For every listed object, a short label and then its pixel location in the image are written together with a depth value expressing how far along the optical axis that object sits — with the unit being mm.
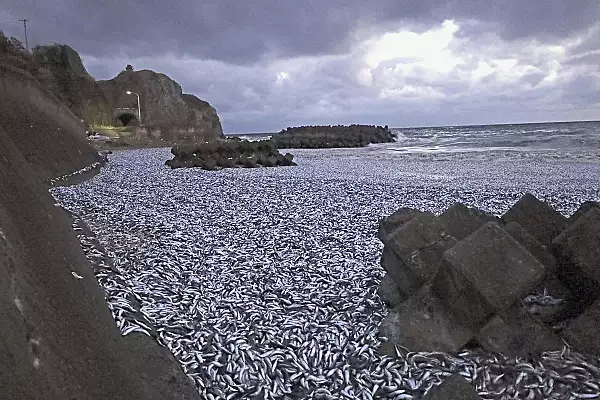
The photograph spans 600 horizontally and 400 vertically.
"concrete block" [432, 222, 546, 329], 3248
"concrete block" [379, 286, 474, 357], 3385
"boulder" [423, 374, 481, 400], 2500
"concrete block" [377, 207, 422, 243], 4660
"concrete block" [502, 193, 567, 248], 4086
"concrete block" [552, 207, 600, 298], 3369
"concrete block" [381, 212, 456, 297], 3818
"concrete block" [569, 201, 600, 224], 3649
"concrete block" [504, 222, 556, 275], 3635
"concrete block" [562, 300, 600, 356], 3318
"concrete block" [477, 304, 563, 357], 3344
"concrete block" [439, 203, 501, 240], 4211
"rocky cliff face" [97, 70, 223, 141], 69806
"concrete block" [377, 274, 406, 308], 4180
